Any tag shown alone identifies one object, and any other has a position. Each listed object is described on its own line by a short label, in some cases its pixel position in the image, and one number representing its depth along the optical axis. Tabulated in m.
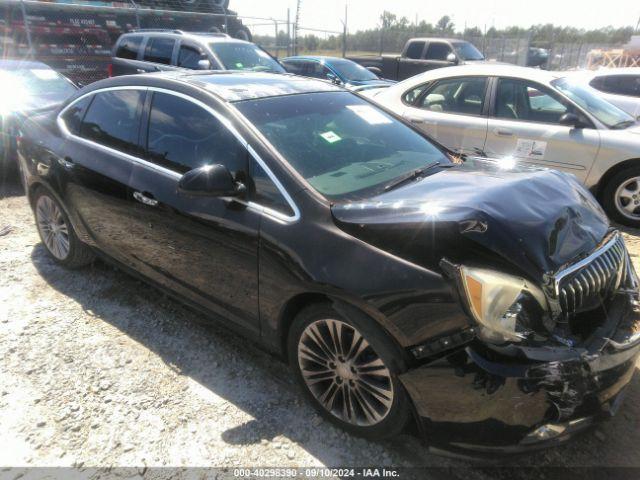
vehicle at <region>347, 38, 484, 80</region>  13.98
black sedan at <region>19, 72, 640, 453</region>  1.94
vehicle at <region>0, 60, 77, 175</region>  6.24
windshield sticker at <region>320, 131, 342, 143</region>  2.91
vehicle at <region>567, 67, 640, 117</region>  7.91
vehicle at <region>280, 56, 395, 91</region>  11.00
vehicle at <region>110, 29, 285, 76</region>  8.68
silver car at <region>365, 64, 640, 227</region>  5.16
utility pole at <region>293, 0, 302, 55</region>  17.23
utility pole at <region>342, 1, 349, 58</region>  19.07
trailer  11.21
